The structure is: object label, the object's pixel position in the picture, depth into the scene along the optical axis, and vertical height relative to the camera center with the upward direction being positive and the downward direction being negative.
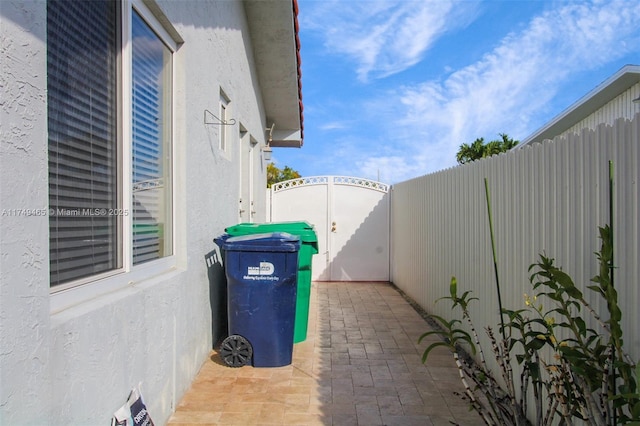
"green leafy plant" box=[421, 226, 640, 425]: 2.03 -0.83
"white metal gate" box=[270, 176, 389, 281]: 11.34 -0.10
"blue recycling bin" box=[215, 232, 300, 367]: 4.61 -0.89
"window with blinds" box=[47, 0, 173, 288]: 2.12 +0.43
